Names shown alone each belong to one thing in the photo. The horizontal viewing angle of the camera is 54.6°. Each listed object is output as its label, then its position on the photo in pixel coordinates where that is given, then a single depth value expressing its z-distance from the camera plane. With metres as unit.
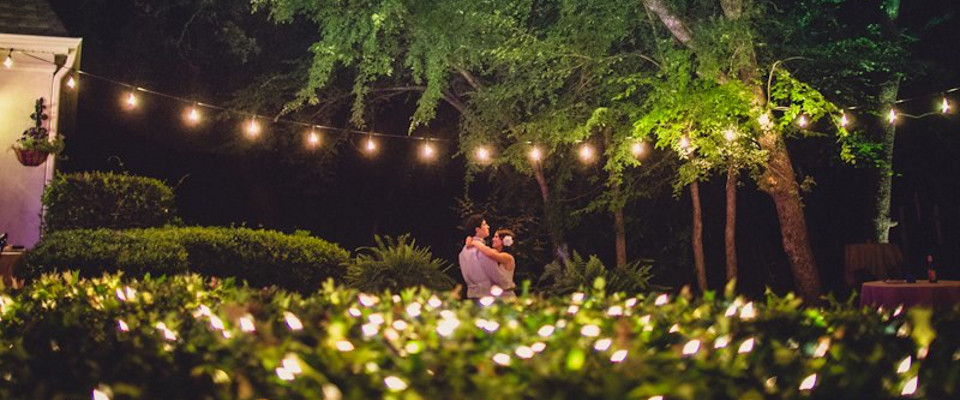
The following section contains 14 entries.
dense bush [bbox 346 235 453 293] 11.98
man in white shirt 9.54
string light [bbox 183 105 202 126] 14.88
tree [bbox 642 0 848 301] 11.70
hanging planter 11.43
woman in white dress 9.41
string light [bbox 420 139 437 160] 17.73
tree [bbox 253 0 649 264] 13.86
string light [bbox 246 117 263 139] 15.29
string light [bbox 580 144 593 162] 15.59
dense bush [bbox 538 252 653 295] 11.59
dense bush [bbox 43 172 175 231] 11.22
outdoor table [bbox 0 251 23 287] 9.76
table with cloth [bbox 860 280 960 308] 10.12
